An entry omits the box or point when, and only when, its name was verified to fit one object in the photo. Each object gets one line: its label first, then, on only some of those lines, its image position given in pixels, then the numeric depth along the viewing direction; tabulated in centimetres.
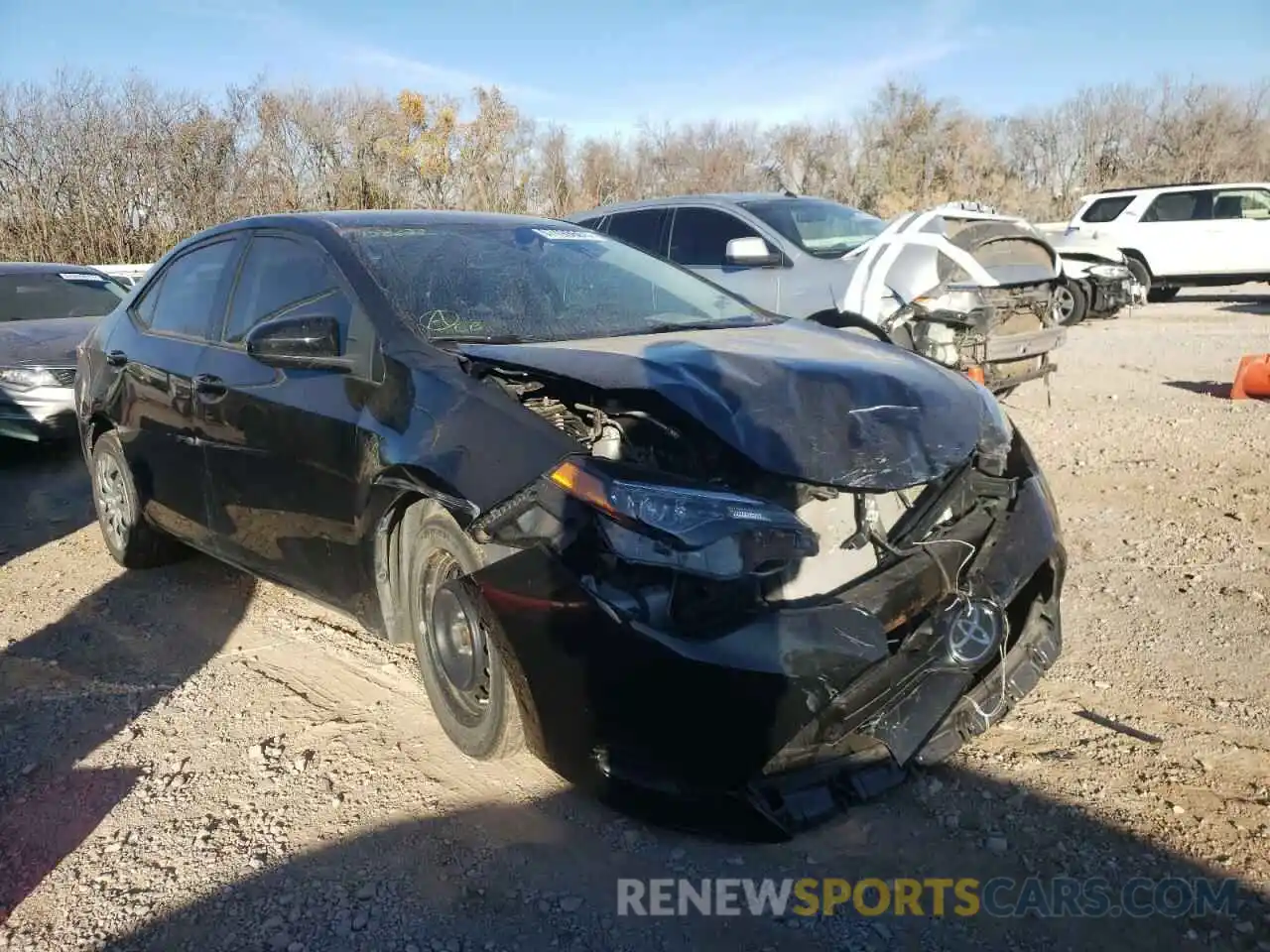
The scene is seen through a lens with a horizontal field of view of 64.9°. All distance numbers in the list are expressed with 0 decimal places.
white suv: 1590
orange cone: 744
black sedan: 236
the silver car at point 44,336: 729
